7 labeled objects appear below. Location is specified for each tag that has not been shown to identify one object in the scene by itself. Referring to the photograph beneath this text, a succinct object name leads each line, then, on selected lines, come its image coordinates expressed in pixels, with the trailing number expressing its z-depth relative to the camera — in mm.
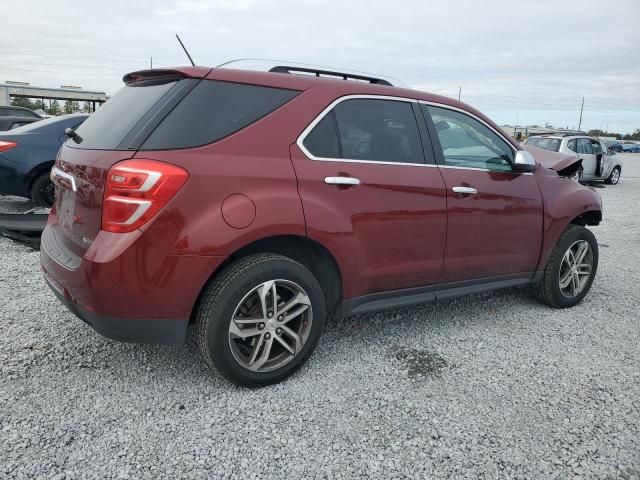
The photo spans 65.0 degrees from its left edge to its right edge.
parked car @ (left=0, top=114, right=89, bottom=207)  6480
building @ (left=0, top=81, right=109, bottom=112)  41750
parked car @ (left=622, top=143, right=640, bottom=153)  59844
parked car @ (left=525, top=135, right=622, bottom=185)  14602
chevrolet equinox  2410
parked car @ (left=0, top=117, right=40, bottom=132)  10461
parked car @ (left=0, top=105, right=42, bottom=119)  13799
